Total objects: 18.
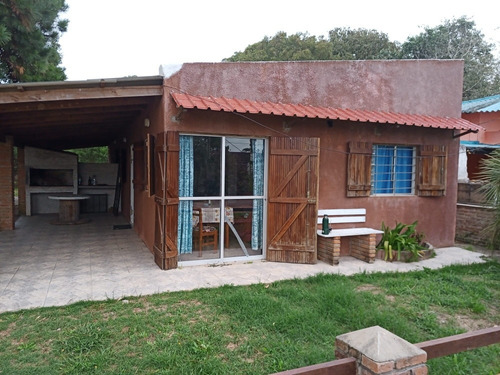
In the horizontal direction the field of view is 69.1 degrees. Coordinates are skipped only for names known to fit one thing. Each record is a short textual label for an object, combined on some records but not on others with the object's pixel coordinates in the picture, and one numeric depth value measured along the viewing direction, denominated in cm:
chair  657
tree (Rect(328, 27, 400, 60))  2405
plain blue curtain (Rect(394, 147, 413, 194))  816
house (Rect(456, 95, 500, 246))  938
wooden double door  671
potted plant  730
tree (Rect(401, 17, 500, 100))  2039
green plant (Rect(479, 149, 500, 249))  636
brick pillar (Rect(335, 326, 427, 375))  193
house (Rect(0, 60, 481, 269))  609
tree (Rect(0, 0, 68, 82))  869
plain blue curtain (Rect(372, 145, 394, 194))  793
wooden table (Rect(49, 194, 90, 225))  1057
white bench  679
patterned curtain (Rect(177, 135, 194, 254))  629
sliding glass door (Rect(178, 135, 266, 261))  639
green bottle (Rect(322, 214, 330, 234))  689
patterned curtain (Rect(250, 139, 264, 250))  683
